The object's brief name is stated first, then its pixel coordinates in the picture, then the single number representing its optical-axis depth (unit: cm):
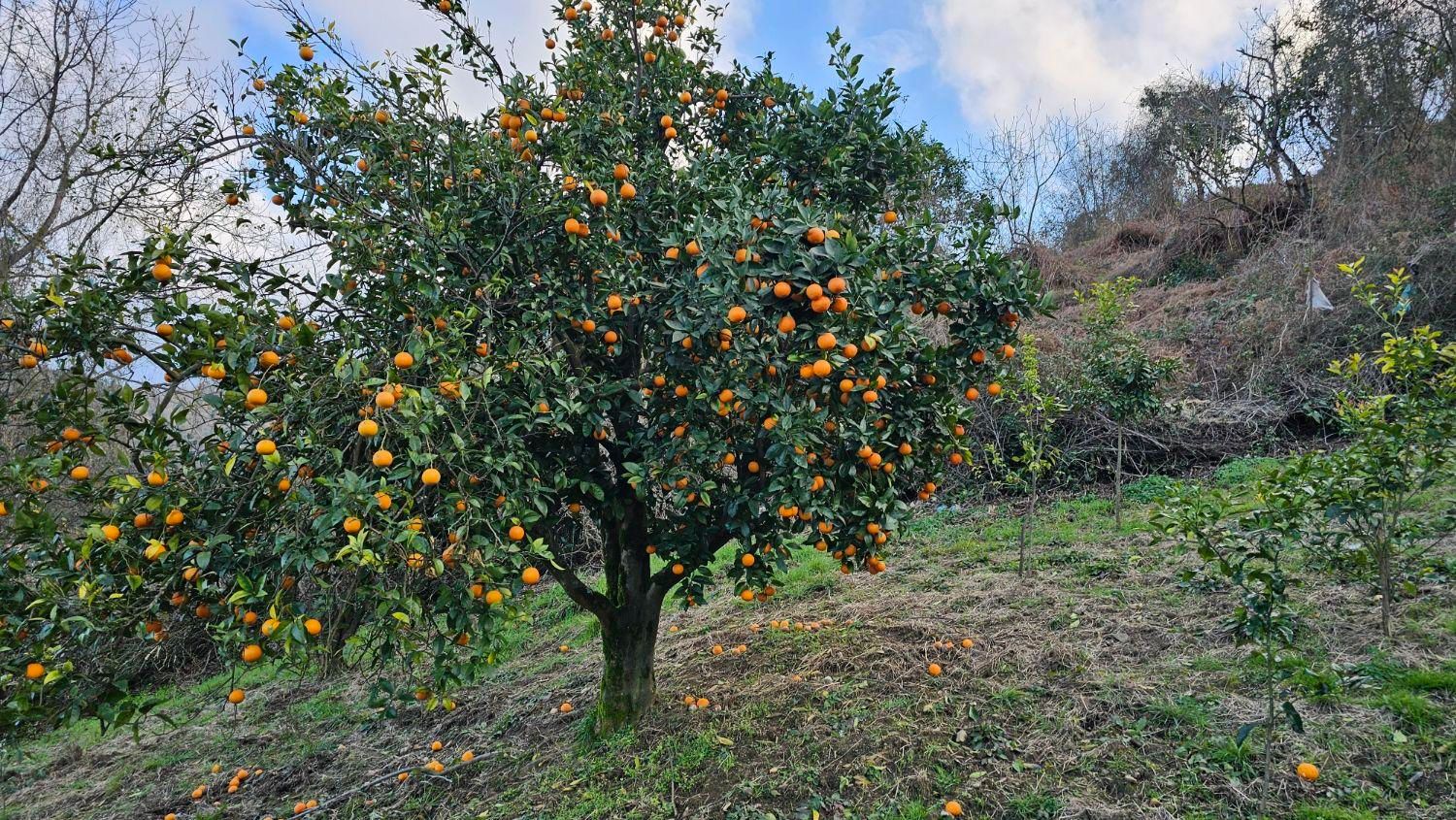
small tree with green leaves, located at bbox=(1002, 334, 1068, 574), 551
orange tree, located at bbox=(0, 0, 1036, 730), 215
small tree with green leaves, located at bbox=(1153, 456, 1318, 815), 238
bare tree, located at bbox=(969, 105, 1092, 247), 1299
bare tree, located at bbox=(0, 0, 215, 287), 634
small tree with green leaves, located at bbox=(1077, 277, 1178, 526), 611
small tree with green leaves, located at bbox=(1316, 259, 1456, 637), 293
